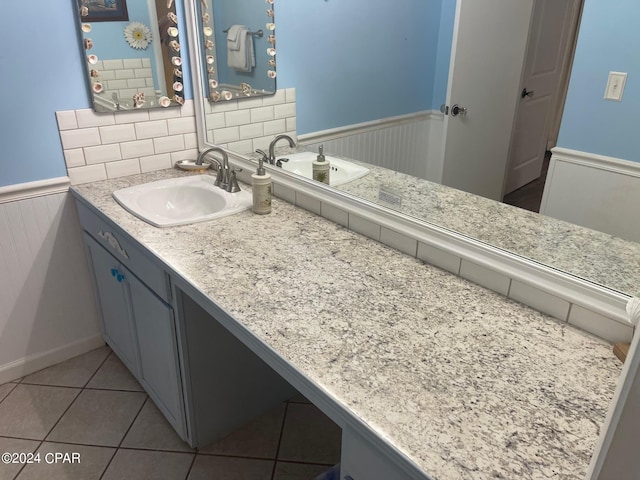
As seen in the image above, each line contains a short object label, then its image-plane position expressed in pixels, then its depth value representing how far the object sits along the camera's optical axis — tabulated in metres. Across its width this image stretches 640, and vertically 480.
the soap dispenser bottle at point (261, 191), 1.79
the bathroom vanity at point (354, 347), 0.88
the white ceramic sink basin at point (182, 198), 1.96
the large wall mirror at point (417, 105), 1.15
